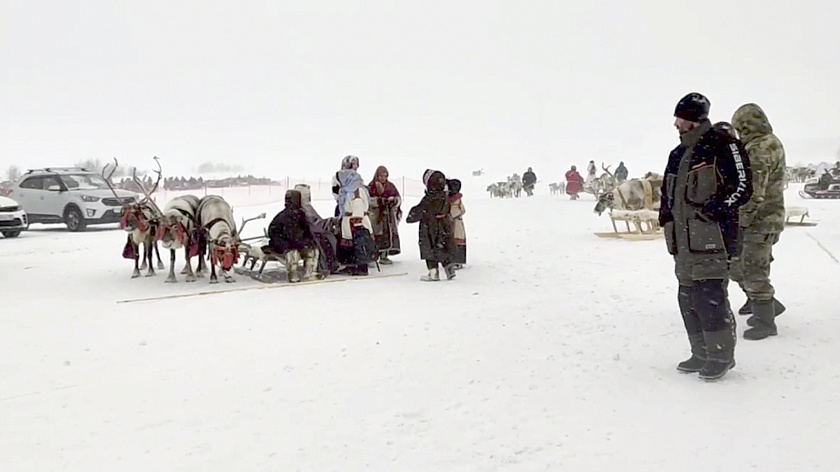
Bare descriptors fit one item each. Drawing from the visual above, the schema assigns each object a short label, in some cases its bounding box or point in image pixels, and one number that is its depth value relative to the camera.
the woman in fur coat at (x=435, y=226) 9.57
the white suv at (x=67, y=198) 18.30
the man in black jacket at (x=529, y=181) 34.38
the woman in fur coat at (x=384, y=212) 11.18
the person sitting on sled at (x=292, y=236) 9.66
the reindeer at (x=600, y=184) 25.83
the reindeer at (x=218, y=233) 9.57
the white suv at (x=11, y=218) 16.48
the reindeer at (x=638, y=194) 15.43
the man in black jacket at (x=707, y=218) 4.72
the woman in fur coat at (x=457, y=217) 10.10
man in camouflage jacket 5.81
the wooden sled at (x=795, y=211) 14.97
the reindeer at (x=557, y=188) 37.12
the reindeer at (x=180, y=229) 9.79
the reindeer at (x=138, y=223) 10.06
